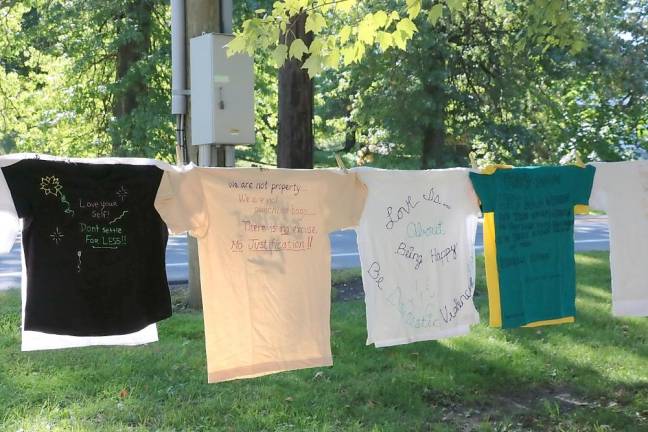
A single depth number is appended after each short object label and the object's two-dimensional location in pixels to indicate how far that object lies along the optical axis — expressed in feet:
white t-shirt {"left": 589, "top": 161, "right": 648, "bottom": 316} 16.20
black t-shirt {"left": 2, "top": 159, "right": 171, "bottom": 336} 11.25
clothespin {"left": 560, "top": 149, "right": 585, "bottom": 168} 15.89
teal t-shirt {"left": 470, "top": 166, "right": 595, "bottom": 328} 15.17
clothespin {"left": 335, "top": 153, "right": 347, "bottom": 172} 13.32
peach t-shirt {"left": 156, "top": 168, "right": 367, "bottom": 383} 12.39
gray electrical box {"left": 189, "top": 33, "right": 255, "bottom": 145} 18.69
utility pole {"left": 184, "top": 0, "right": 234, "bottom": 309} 21.50
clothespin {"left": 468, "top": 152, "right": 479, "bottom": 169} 15.26
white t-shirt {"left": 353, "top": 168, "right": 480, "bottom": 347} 13.88
